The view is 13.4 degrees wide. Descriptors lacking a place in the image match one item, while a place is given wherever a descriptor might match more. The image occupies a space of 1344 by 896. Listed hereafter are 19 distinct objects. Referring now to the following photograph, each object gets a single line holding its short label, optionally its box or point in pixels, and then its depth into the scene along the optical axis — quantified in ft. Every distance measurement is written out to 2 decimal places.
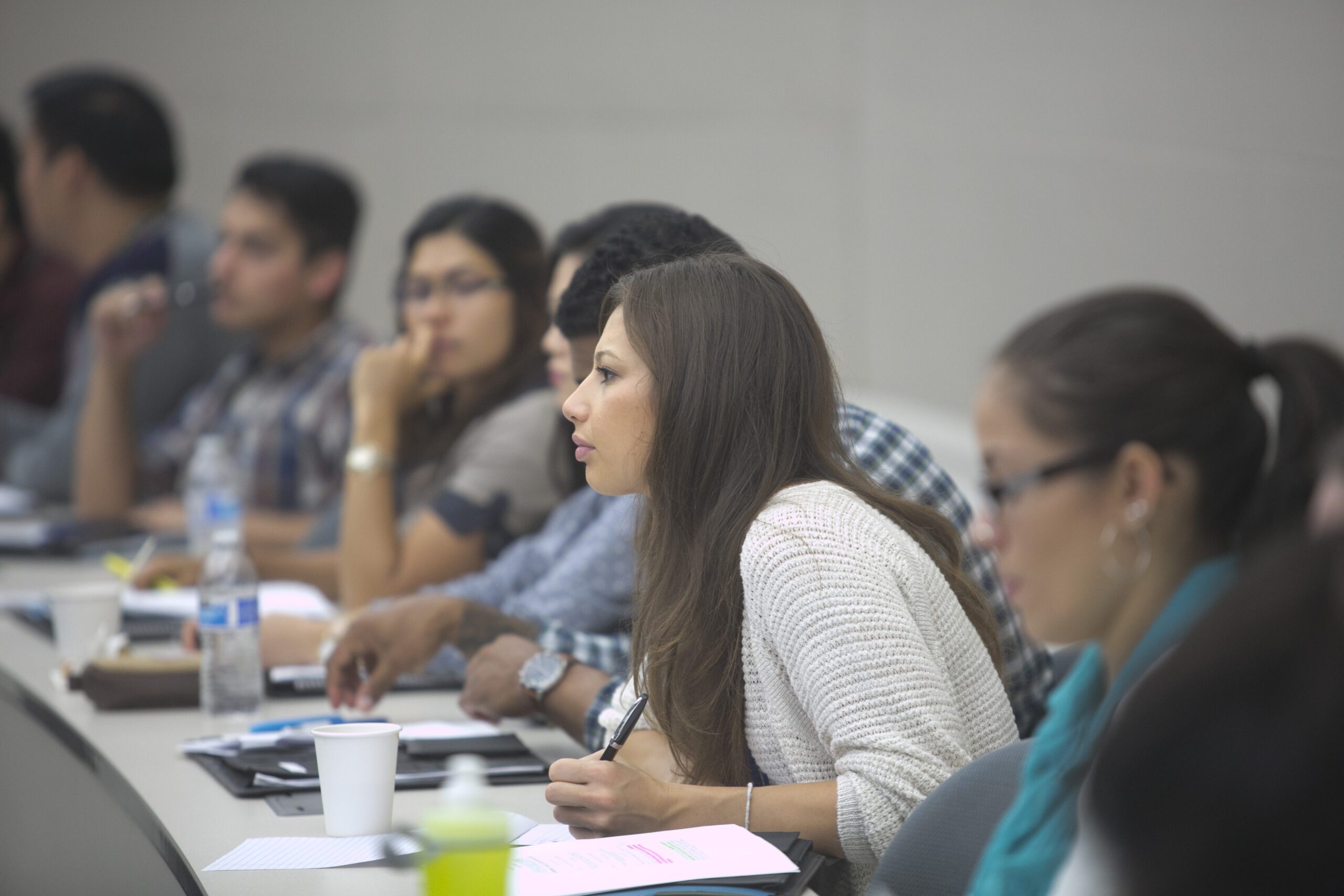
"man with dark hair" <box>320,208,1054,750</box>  17.36
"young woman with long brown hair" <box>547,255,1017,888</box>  16.28
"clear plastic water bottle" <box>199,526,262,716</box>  17.77
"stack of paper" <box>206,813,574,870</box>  16.28
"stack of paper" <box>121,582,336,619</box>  19.31
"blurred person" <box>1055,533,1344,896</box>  10.85
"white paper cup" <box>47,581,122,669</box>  18.55
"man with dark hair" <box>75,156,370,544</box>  21.63
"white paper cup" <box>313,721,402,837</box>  16.45
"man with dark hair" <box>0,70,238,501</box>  26.31
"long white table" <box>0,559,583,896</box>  16.44
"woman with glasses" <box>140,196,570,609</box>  19.65
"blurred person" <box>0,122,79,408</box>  29.06
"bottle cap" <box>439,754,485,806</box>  15.08
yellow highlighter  19.68
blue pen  17.48
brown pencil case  17.90
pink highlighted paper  15.91
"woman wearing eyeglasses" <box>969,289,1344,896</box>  15.56
